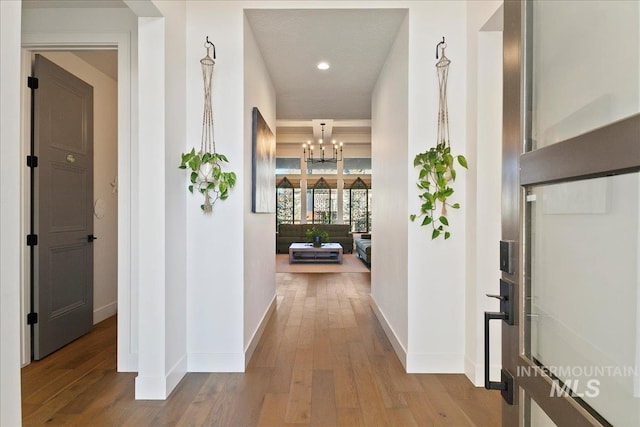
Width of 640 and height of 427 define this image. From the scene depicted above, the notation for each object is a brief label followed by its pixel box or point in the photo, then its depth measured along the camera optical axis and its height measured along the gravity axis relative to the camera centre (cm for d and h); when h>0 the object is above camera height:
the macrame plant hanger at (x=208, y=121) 268 +70
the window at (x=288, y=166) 1172 +153
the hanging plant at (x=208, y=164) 258 +35
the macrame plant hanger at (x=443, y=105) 267 +82
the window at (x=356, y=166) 1173 +153
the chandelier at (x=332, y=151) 927 +184
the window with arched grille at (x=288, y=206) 1189 +20
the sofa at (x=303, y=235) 1050 -70
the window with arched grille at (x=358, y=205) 1178 +23
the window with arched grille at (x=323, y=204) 1191 +27
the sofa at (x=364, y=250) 769 -89
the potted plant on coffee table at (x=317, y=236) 866 -62
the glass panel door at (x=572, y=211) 69 +0
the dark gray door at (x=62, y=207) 300 +5
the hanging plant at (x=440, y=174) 257 +28
